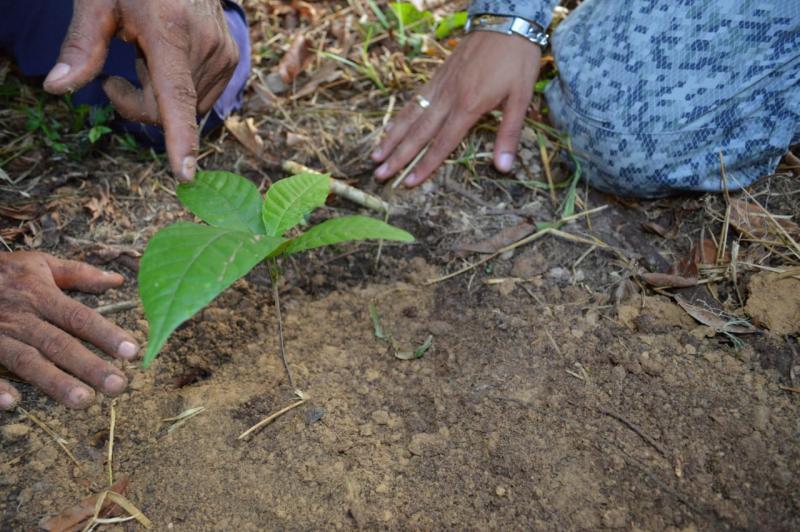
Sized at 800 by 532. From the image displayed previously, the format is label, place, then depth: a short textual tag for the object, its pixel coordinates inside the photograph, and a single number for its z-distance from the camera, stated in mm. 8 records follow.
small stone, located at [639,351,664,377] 497
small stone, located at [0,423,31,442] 480
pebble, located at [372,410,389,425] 484
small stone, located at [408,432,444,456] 467
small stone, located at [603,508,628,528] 430
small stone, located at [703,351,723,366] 499
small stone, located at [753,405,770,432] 463
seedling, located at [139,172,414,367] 358
